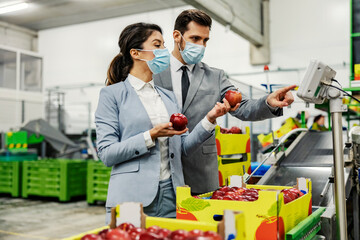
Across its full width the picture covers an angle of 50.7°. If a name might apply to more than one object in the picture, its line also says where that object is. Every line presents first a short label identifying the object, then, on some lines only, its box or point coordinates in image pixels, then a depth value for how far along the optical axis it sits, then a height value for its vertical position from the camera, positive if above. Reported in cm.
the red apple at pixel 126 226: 105 -26
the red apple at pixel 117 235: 94 -25
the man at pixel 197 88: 193 +25
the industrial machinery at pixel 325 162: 137 -19
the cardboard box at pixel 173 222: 94 -24
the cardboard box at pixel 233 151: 313 -14
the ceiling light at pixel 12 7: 784 +275
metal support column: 143 -12
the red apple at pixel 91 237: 95 -26
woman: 152 +2
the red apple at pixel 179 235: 93 -25
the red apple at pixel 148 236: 96 -26
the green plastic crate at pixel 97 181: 617 -76
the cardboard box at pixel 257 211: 124 -26
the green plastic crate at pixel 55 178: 658 -77
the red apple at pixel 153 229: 102 -25
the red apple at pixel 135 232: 98 -26
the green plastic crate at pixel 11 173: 713 -72
